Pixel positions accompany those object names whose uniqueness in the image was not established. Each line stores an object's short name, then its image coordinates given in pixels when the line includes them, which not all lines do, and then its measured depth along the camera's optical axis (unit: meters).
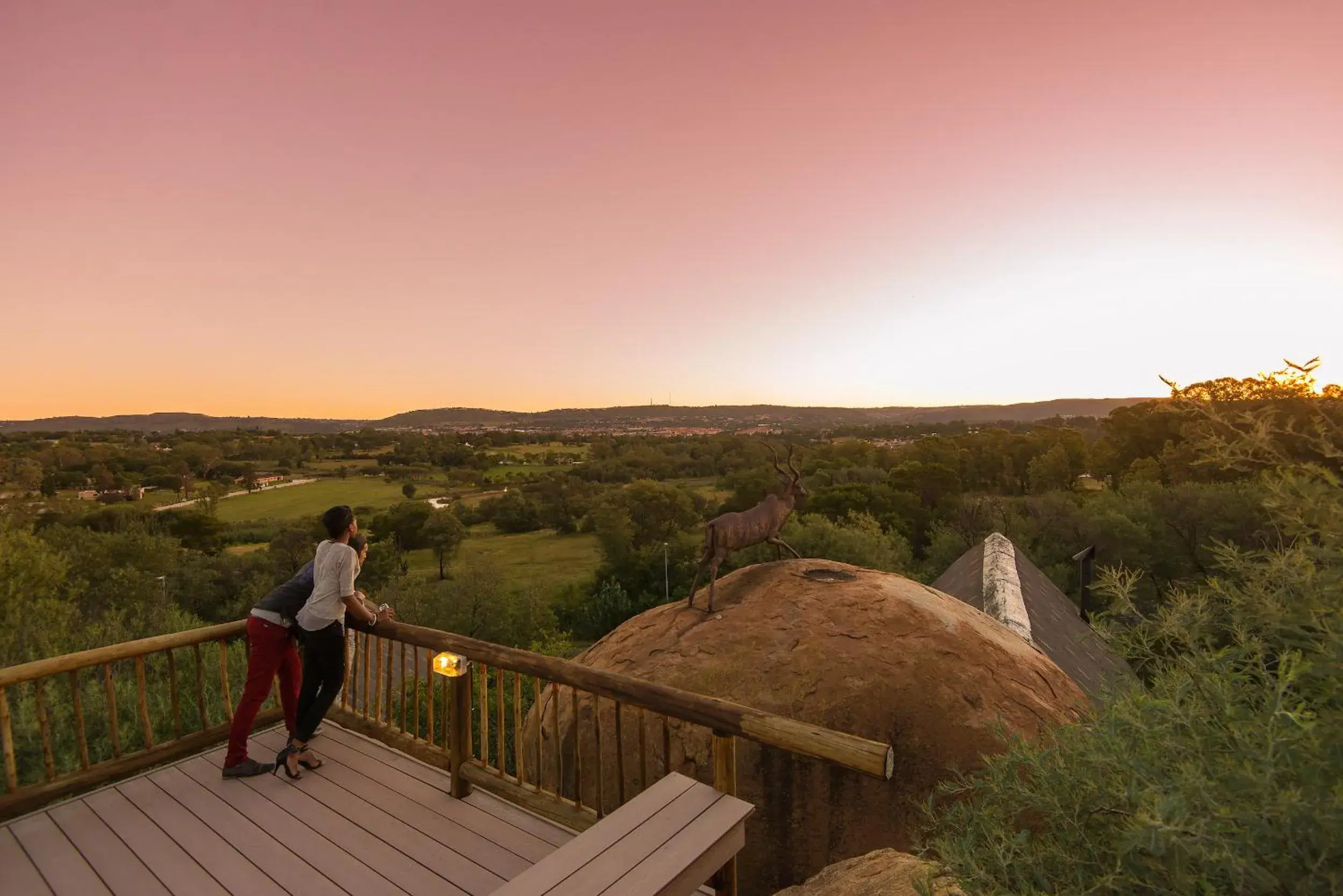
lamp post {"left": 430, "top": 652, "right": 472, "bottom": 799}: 4.91
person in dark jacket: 5.14
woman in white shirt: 5.06
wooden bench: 2.79
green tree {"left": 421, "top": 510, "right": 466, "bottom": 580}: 63.62
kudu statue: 6.26
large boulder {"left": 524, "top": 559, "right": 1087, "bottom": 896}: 5.14
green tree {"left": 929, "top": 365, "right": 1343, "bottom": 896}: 1.90
